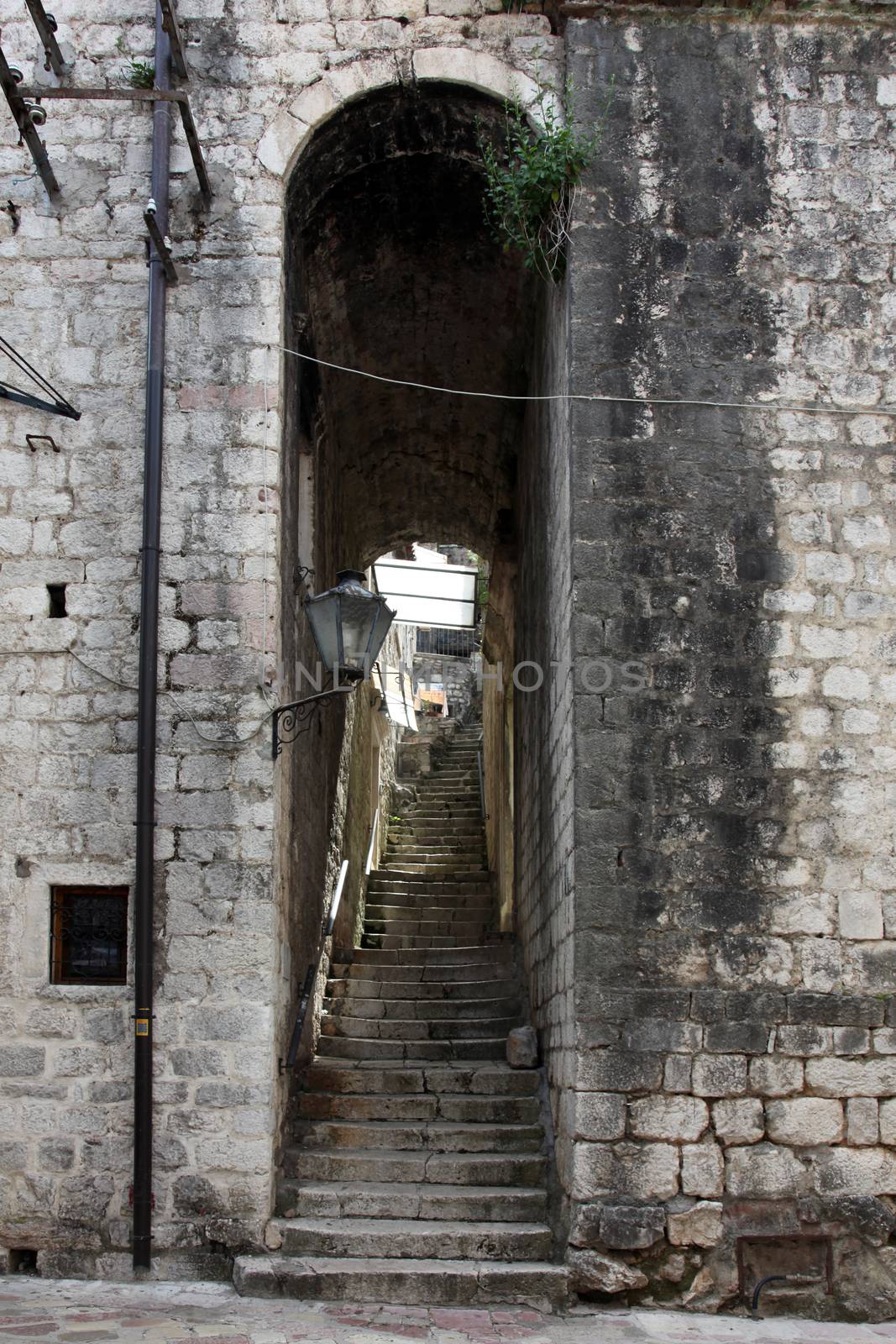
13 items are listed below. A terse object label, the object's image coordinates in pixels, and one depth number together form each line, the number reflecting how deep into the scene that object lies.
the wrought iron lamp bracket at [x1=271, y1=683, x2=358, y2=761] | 5.46
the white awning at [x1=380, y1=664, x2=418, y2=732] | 15.70
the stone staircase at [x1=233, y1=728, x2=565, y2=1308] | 5.03
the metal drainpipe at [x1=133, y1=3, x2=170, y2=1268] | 5.12
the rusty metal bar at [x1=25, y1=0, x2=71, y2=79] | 5.44
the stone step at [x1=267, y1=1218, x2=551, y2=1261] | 5.22
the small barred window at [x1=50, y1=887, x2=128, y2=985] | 5.41
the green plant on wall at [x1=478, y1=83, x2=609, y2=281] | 5.72
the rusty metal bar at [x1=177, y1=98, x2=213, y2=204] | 5.51
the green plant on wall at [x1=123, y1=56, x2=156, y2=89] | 5.92
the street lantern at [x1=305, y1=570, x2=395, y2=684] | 5.54
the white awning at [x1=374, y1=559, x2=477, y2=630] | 12.66
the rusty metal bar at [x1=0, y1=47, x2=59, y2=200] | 5.36
